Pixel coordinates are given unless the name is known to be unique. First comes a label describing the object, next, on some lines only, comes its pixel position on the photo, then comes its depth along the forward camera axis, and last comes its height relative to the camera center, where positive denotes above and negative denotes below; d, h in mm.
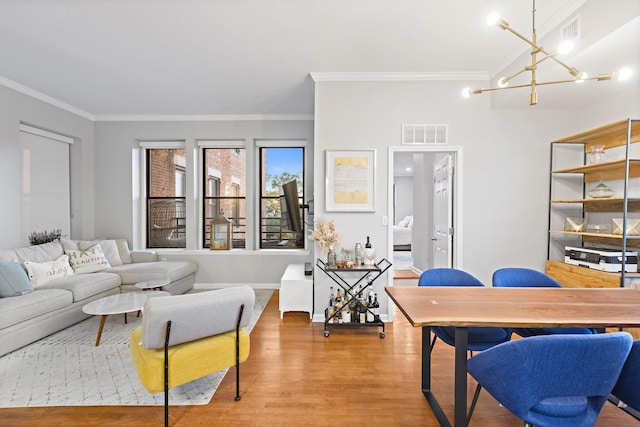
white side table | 3773 -1073
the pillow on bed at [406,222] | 10294 -402
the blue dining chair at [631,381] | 1421 -816
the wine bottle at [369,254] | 3443 -505
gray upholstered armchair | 1804 -838
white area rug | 2166 -1364
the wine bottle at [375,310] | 3337 -1115
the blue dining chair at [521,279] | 2506 -573
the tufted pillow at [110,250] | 4602 -651
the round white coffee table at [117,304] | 2852 -957
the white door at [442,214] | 3816 -55
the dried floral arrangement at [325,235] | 3492 -293
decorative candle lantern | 5324 -460
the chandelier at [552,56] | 1577 +855
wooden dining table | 1572 -575
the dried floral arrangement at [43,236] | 4219 -408
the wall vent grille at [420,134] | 3619 +915
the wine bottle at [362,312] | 3336 -1132
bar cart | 3307 -847
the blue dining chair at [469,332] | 2116 -890
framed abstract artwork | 3627 +321
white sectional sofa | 2906 -875
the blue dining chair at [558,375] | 1249 -704
